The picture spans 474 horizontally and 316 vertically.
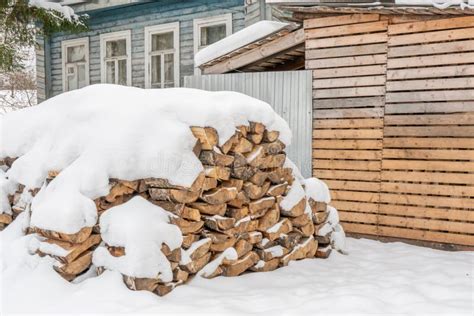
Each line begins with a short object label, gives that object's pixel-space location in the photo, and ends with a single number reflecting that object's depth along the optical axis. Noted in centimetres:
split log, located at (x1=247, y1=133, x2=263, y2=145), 415
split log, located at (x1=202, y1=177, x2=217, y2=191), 371
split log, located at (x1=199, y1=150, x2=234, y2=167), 374
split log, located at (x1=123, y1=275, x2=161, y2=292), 321
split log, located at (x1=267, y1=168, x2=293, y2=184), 438
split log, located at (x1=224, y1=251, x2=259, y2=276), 388
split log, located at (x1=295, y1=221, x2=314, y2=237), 468
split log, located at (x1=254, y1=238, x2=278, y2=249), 421
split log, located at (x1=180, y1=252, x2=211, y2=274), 354
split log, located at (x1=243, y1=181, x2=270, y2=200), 407
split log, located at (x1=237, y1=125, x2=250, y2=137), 397
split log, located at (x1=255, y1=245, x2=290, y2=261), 421
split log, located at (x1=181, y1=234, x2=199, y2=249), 360
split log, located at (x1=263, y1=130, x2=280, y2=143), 431
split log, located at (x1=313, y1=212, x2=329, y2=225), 494
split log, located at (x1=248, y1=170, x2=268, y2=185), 413
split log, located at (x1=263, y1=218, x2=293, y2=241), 429
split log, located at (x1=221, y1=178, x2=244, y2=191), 391
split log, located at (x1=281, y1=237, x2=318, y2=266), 445
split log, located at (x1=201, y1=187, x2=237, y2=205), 372
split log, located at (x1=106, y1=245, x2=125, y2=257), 329
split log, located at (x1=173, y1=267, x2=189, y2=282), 346
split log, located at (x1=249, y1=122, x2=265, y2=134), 413
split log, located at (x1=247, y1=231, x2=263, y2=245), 411
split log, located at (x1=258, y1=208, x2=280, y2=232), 427
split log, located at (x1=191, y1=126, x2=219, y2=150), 370
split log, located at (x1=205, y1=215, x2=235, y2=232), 377
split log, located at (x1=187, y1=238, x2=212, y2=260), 360
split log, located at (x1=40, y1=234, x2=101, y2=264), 330
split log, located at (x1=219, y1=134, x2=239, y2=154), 380
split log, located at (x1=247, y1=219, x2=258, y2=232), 413
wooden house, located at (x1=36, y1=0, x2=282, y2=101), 964
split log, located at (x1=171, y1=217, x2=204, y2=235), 356
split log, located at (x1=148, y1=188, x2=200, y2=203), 355
